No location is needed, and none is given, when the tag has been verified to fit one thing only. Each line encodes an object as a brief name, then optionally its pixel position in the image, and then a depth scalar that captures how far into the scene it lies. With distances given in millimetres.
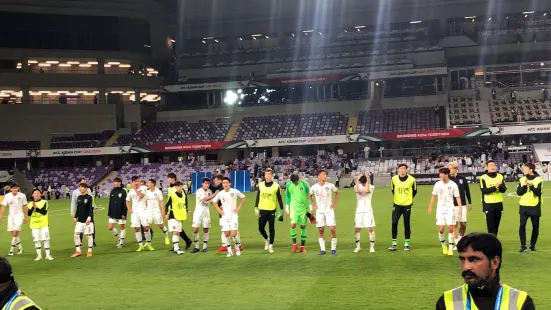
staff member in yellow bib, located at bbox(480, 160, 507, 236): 13703
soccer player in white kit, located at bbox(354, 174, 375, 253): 14703
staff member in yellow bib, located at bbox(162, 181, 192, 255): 16453
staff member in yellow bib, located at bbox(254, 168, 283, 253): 15656
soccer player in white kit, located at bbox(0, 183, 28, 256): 17250
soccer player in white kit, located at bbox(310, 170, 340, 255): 14859
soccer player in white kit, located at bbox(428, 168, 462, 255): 14039
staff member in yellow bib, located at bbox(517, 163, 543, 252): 13758
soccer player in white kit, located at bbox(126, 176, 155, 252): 17531
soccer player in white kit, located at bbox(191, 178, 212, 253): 16438
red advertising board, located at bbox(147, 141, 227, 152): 58469
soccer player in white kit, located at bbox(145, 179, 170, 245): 18031
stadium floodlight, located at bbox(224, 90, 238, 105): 66688
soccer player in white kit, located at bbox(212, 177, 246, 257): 15344
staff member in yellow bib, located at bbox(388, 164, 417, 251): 14766
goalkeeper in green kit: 15406
